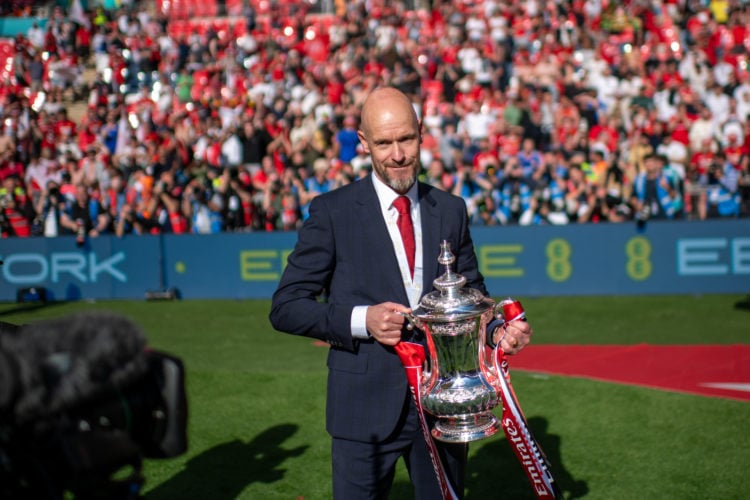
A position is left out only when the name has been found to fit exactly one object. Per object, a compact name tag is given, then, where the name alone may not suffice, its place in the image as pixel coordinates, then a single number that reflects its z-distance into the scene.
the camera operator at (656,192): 14.45
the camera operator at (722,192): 14.63
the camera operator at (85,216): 16.55
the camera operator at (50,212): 16.98
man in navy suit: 3.84
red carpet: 8.87
